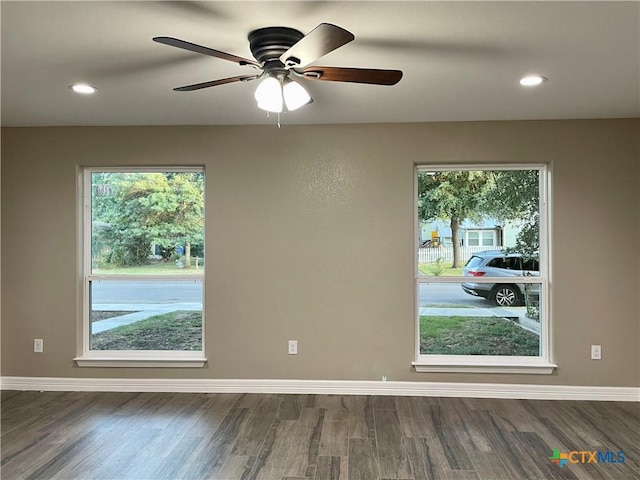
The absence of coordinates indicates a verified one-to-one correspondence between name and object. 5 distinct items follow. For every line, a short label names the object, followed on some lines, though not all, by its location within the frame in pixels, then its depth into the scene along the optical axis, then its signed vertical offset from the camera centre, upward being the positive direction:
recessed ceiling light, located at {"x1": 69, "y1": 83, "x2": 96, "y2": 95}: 2.80 +1.06
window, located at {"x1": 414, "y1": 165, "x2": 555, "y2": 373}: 3.77 -0.27
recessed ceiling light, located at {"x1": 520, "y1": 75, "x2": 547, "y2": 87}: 2.66 +1.05
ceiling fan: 1.95 +0.84
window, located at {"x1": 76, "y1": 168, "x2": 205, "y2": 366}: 3.93 -0.18
